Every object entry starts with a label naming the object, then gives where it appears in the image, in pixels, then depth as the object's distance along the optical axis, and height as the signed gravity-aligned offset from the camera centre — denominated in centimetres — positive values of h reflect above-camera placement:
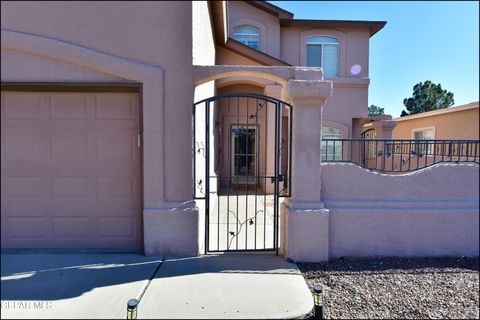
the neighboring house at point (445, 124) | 1160 +162
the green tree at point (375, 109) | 4975 +846
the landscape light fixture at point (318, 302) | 298 -152
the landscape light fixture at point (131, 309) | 260 -139
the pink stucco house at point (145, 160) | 411 -2
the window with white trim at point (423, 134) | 1452 +127
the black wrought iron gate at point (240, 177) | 441 -42
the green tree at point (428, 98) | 2761 +588
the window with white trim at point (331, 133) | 1089 +95
